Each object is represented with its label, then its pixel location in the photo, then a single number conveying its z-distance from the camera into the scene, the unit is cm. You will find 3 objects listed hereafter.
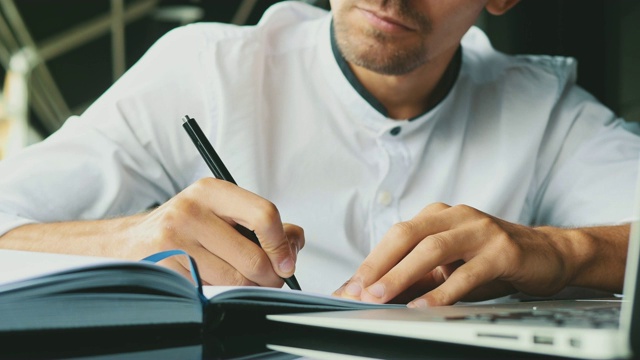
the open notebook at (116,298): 49
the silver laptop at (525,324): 35
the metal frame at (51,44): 276
